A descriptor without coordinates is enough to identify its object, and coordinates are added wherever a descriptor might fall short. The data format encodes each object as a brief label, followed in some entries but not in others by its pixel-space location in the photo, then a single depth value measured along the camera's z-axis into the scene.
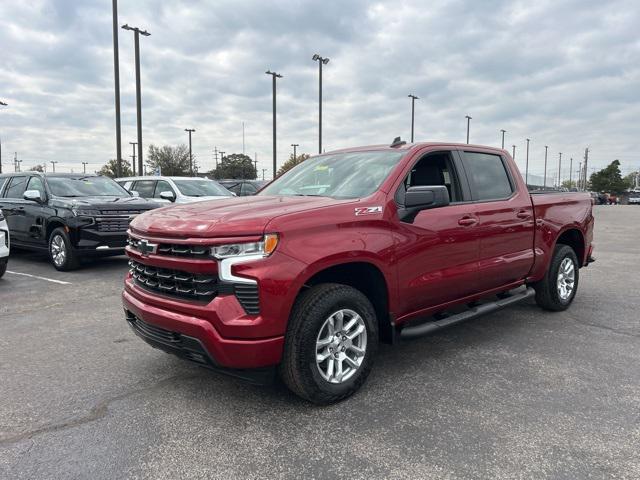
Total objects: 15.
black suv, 8.36
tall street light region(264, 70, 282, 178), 30.39
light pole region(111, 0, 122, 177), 19.88
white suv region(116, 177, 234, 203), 11.64
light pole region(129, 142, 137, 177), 76.90
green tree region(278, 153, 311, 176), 68.25
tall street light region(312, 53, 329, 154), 29.94
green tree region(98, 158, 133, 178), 74.75
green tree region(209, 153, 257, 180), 78.38
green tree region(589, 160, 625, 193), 82.56
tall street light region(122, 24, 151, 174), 21.27
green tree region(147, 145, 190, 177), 76.50
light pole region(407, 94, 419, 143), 42.16
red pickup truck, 2.98
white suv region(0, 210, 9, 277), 7.35
